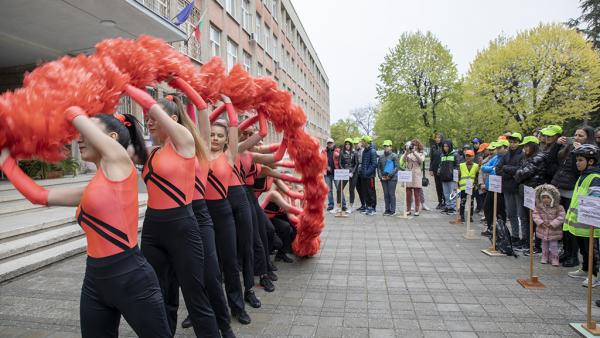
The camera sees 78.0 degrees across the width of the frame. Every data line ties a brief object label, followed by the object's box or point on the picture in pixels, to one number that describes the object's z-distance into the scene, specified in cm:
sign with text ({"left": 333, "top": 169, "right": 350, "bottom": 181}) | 1023
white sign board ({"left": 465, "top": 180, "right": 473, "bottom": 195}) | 771
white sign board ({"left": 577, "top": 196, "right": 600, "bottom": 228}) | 353
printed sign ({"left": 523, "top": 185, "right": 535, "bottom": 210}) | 489
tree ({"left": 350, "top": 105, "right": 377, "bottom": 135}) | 8250
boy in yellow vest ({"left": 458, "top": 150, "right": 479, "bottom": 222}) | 903
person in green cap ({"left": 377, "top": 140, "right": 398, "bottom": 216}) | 1030
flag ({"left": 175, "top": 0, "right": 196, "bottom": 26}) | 1170
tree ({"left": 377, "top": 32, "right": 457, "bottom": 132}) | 2903
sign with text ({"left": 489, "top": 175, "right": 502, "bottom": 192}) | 604
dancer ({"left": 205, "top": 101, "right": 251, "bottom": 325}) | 343
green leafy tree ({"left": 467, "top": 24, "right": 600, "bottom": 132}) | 2256
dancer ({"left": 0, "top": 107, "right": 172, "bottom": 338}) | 200
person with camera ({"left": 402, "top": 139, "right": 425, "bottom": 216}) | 1042
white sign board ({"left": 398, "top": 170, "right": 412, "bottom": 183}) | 996
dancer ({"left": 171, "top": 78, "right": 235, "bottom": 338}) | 295
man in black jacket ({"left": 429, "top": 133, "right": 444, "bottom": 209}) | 1094
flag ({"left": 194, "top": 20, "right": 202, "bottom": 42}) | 1416
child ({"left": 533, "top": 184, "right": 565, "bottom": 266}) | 550
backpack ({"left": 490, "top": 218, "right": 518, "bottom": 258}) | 610
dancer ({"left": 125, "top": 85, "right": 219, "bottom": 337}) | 261
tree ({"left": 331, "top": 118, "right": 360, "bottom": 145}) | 9025
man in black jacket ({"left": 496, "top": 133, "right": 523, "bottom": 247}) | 663
